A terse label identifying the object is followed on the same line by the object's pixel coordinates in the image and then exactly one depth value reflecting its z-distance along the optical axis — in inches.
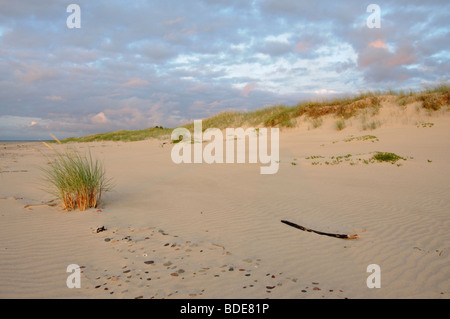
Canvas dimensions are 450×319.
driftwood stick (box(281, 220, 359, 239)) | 163.3
